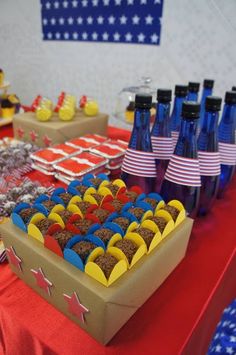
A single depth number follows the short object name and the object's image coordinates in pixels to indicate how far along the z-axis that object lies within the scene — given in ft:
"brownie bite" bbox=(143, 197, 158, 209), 2.26
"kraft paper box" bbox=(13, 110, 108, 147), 4.20
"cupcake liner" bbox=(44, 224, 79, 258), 1.75
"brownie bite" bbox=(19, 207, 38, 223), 2.01
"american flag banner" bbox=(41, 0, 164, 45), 7.07
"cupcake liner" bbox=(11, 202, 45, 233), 1.97
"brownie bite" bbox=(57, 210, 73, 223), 1.98
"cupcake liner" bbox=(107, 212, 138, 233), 2.01
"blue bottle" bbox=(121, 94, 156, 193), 2.60
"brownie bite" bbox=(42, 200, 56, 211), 2.12
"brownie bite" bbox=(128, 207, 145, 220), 2.09
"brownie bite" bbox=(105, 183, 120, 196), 2.42
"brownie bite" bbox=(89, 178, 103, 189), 2.56
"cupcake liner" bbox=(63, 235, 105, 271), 1.66
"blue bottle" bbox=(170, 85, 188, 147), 3.03
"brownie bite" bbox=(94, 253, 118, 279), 1.60
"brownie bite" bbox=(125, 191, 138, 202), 2.34
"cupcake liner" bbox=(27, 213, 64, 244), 1.86
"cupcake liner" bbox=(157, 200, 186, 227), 2.15
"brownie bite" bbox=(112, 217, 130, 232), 1.96
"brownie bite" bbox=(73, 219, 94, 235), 1.92
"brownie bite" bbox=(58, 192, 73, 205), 2.24
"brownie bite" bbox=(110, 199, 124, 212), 2.17
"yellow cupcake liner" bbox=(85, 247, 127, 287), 1.58
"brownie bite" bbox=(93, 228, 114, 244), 1.82
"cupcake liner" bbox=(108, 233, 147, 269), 1.73
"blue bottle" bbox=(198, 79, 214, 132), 3.63
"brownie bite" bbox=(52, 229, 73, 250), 1.79
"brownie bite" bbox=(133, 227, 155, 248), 1.86
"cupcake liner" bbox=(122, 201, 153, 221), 2.07
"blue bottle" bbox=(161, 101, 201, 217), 2.41
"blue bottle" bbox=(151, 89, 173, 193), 2.83
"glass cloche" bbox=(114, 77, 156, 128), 5.37
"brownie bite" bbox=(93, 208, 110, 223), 2.05
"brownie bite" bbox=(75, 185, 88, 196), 2.41
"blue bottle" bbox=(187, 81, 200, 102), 3.40
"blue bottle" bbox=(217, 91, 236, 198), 2.97
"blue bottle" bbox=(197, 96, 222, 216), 2.58
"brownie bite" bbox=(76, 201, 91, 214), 2.12
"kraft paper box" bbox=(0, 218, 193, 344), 1.59
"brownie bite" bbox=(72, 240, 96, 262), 1.70
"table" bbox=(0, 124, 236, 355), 1.69
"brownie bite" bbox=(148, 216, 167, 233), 2.00
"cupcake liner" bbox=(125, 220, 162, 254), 1.83
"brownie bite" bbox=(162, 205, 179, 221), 2.15
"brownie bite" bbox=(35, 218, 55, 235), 1.89
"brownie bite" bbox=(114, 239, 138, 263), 1.74
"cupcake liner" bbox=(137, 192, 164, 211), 2.24
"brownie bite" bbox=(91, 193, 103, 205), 2.27
